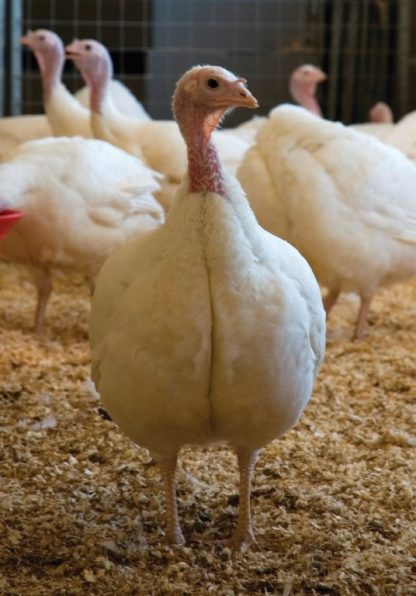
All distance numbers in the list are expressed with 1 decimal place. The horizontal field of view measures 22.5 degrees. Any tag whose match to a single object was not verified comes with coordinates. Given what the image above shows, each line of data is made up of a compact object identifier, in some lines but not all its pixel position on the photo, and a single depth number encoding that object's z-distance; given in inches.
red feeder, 138.3
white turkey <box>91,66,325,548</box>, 88.2
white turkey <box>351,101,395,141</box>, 264.5
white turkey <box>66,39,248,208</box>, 215.8
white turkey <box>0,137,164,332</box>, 173.5
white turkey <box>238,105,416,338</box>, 171.5
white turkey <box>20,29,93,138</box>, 242.2
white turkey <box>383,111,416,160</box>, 243.0
